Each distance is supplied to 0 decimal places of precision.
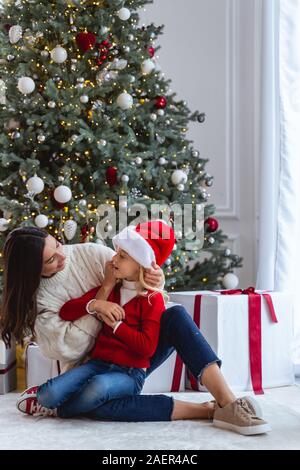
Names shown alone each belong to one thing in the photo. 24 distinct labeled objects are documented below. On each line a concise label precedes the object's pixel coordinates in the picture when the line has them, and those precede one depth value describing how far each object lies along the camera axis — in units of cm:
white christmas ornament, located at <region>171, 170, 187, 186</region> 355
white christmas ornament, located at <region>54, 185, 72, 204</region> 329
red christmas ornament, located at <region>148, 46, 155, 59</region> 359
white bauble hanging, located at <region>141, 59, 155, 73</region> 353
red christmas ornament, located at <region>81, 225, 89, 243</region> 337
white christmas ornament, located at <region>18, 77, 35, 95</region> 333
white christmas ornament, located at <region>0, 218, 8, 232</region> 334
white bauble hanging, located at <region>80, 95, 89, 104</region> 336
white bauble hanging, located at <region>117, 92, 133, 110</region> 341
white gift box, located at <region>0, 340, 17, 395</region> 304
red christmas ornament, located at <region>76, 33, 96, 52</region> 342
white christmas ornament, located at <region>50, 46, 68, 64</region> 335
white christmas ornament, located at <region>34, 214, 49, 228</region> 326
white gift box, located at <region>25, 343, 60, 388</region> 299
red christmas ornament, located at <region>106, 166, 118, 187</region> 342
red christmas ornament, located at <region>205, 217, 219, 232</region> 374
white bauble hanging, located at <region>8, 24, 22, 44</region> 342
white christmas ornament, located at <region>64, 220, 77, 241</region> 329
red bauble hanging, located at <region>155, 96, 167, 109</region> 358
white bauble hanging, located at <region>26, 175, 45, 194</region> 329
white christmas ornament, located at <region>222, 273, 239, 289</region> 377
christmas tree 338
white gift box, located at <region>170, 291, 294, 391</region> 308
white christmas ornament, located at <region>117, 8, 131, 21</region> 345
